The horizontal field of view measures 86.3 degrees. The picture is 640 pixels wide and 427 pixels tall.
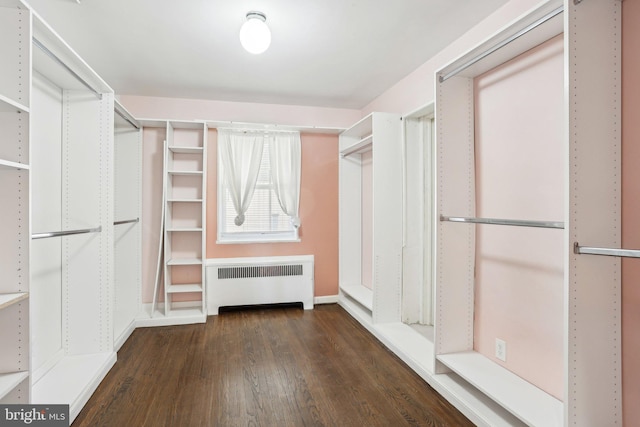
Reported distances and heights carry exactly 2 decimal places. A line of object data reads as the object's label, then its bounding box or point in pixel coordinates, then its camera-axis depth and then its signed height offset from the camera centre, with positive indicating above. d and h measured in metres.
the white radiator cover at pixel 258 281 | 3.93 -0.78
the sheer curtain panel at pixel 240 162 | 4.05 +0.64
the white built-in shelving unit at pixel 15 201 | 1.51 +0.06
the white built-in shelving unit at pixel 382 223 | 3.38 -0.08
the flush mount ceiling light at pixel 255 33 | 2.29 +1.23
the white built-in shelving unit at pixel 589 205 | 1.42 +0.05
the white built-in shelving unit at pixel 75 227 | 2.34 -0.09
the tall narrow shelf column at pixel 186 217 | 3.95 -0.03
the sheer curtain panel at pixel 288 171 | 4.22 +0.55
